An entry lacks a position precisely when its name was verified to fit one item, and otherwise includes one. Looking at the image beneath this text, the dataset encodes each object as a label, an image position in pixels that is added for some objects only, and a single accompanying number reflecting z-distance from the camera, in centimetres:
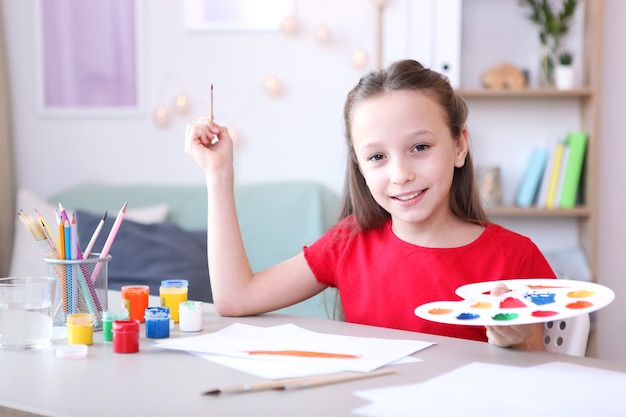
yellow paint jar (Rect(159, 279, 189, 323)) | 133
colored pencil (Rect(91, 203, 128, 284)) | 127
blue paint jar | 119
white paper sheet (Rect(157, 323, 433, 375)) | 103
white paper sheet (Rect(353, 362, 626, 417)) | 84
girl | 137
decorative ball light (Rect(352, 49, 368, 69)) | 311
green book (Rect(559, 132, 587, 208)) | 300
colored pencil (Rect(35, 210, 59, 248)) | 123
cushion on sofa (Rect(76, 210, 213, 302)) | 258
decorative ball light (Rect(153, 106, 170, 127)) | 327
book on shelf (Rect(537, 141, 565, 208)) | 304
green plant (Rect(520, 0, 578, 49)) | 302
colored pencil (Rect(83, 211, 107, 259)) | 126
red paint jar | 111
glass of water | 114
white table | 85
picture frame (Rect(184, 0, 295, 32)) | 318
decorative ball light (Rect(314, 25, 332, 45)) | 312
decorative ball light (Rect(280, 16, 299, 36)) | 312
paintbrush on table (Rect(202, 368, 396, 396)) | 91
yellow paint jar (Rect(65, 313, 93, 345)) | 115
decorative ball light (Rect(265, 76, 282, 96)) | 316
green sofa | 286
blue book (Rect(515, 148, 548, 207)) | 306
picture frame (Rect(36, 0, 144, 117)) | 331
